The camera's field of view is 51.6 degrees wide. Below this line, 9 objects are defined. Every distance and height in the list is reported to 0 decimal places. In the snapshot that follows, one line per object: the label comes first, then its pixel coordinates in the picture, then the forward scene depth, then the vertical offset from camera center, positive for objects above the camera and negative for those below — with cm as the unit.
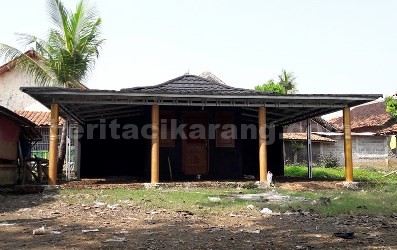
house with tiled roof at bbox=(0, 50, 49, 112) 2616 +421
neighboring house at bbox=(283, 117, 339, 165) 3005 +37
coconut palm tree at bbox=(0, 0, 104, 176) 1778 +464
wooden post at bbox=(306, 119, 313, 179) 1616 +8
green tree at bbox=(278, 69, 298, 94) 4672 +801
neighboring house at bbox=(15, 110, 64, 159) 2214 +119
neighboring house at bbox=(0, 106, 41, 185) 1334 +46
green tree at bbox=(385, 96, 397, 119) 1898 +209
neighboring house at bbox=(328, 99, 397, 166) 3028 +49
